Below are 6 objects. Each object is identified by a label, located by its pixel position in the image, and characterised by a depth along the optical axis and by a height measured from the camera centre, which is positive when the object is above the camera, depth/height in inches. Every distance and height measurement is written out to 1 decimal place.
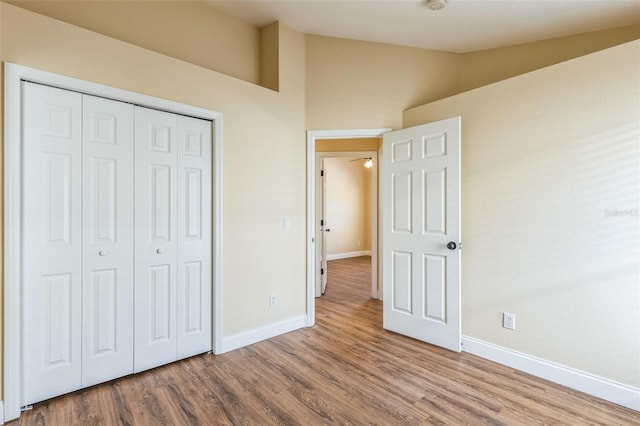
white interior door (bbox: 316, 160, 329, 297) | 183.2 -8.4
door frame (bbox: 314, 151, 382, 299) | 178.5 +9.8
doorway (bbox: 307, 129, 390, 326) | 135.3 +3.0
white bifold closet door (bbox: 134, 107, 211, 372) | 95.3 -7.5
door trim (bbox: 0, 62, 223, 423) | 72.7 -2.7
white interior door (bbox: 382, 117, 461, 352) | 111.3 -6.8
